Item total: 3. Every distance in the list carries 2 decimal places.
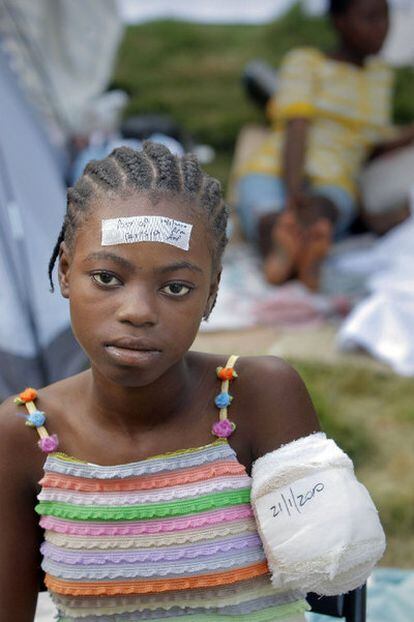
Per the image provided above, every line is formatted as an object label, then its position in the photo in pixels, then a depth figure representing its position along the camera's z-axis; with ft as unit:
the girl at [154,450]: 4.28
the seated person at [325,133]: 16.66
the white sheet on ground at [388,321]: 13.25
